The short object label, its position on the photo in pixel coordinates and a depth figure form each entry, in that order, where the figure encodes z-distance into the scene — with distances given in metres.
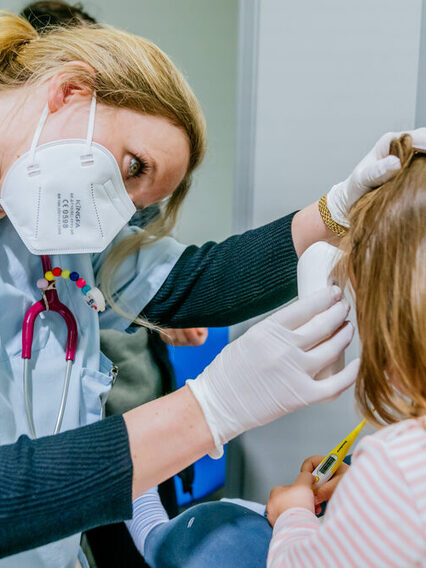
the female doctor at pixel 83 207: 0.83
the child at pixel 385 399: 0.53
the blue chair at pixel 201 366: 1.37
